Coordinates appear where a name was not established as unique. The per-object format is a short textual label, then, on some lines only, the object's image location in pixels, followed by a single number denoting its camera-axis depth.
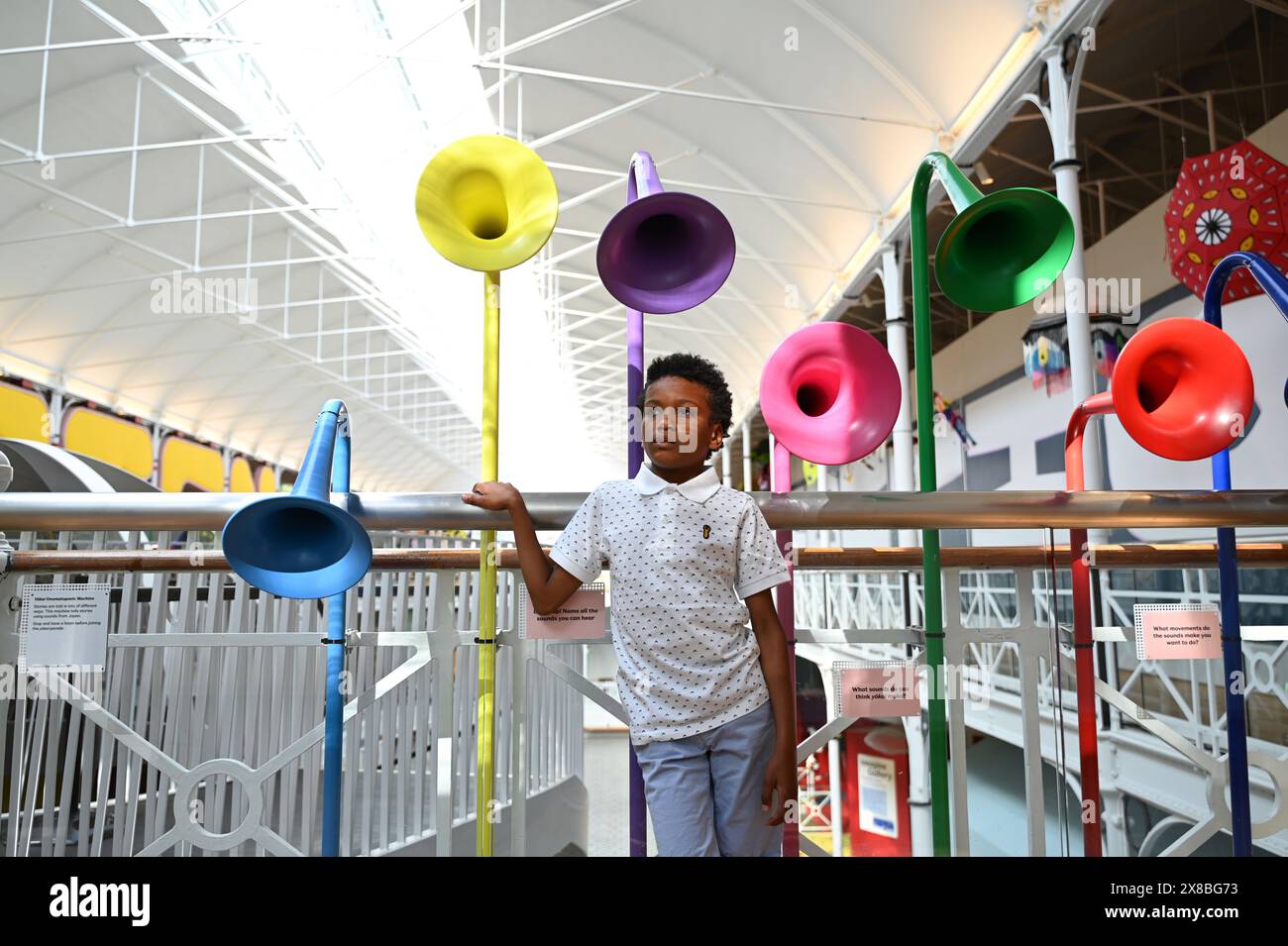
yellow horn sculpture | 1.55
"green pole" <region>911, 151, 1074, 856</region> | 1.50
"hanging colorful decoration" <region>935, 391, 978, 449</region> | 10.67
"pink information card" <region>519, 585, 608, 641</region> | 1.61
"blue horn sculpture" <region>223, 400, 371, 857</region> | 1.30
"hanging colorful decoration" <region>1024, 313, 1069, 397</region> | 6.52
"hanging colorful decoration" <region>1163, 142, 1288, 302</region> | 3.46
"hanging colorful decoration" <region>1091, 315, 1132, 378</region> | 6.85
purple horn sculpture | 1.52
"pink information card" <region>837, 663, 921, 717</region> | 1.70
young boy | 1.40
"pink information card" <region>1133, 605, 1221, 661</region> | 1.77
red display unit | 8.57
